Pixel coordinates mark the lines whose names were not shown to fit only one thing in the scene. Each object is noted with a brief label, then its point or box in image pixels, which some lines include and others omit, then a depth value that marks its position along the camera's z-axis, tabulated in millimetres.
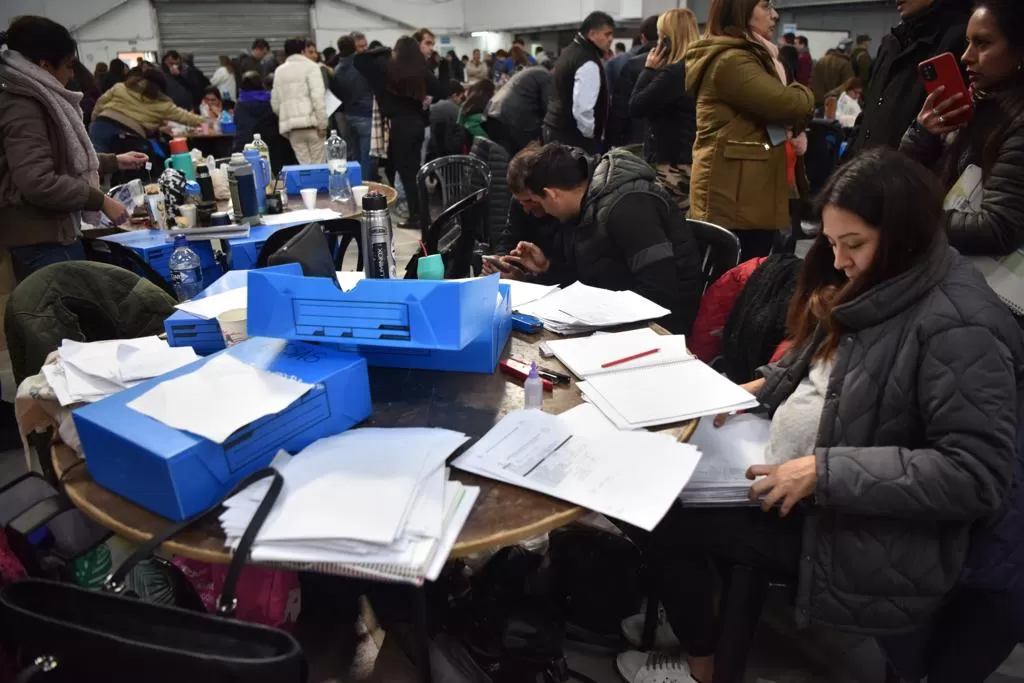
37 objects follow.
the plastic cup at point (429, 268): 1861
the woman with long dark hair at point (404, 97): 5320
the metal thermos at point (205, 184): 3340
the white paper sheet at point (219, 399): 1140
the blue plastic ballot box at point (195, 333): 1619
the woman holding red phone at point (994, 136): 1762
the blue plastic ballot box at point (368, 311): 1333
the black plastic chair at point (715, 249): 2377
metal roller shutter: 13672
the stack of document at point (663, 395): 1410
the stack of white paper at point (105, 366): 1428
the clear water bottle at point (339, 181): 3773
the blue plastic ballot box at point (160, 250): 2799
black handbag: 945
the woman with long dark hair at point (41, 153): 2570
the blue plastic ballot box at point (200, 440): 1085
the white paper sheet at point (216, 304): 1652
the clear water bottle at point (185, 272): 2730
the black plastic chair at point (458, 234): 2654
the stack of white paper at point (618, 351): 1624
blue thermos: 3350
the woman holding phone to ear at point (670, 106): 3600
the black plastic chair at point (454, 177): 3822
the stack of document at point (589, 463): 1162
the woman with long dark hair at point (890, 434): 1220
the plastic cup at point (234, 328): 1572
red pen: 1623
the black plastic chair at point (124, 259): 2705
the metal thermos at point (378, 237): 1873
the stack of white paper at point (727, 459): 1428
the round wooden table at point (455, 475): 1087
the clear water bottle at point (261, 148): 3815
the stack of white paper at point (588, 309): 1839
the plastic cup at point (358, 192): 3614
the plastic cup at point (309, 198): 3498
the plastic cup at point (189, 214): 3006
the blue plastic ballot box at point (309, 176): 3881
